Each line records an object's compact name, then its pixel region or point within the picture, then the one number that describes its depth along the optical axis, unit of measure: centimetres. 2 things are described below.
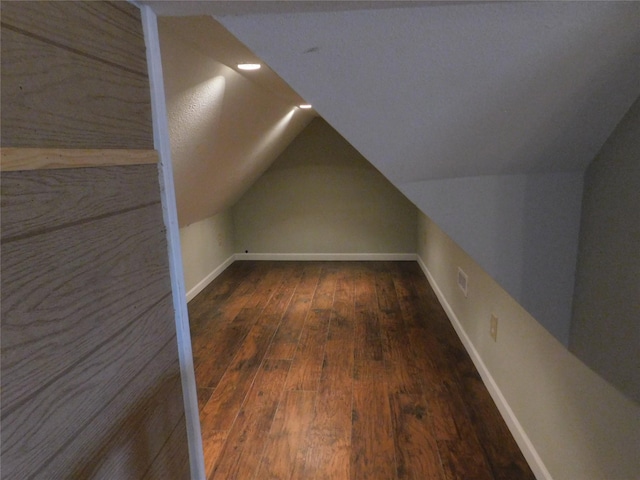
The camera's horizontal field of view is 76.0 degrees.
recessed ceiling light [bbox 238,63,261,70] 158
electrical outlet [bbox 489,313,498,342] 211
